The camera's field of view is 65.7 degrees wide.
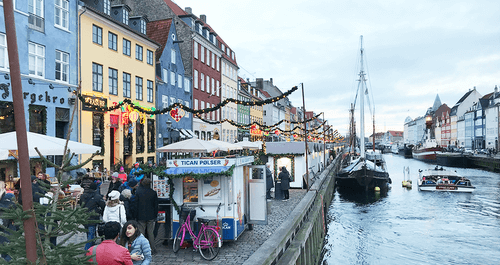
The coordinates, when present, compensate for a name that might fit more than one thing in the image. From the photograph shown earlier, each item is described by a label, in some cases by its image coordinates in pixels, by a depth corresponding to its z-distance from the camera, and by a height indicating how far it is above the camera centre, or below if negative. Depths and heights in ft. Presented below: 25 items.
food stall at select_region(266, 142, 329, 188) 77.10 -3.30
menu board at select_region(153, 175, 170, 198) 35.14 -3.89
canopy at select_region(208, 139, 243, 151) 53.33 -0.29
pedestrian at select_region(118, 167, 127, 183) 51.67 -4.20
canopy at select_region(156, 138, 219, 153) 46.39 -0.31
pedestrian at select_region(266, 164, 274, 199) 57.31 -5.83
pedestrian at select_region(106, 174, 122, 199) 39.86 -4.06
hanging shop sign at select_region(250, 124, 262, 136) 125.80 +4.30
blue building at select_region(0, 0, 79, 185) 61.59 +13.79
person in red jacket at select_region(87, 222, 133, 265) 15.12 -4.21
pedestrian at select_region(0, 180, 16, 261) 23.82 -3.25
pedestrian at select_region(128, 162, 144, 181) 47.52 -3.95
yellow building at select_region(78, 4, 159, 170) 80.48 +15.27
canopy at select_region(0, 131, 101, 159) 28.54 +0.06
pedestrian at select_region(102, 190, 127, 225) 26.22 -4.54
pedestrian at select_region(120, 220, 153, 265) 18.66 -4.85
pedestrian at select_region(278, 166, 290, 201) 58.44 -5.65
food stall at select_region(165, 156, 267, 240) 31.14 -3.78
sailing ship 110.22 -10.53
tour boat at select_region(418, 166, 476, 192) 107.86 -11.93
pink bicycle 29.35 -7.32
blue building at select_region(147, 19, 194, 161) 115.55 +20.66
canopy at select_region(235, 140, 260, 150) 81.76 -0.44
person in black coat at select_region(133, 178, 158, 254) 30.32 -4.79
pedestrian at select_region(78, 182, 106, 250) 27.58 -3.92
